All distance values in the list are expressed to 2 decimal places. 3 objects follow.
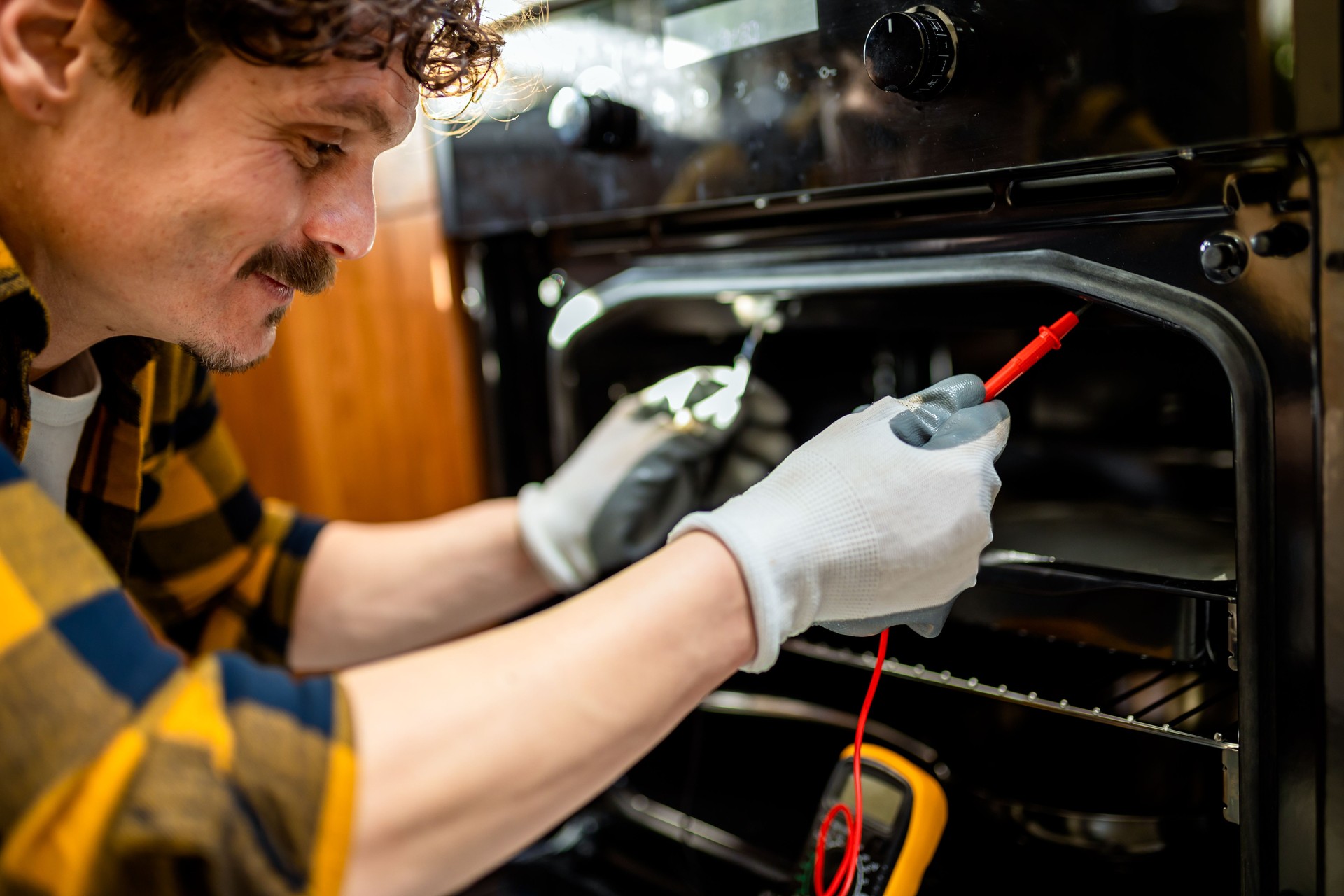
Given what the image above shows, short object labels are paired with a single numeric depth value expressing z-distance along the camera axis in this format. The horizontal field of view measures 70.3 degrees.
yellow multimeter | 0.64
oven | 0.47
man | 0.37
